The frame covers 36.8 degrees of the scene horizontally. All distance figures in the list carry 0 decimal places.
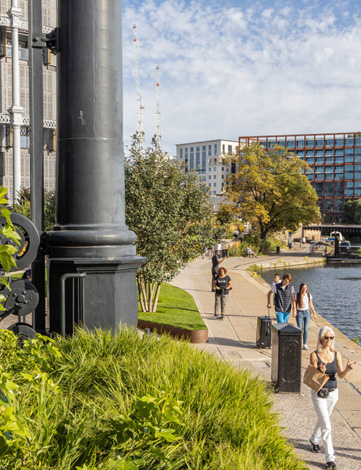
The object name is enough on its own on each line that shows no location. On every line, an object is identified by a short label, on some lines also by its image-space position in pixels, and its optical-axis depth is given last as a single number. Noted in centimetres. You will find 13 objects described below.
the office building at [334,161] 16238
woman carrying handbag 622
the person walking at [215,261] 2139
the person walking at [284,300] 1368
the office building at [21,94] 5328
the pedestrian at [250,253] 4879
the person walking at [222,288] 1625
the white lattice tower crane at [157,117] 16798
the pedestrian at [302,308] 1288
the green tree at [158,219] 1558
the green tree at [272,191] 5575
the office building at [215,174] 19012
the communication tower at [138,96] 15316
